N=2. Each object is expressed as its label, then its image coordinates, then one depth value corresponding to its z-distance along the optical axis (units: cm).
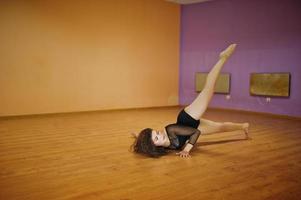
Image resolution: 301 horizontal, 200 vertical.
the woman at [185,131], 306
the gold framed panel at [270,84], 575
